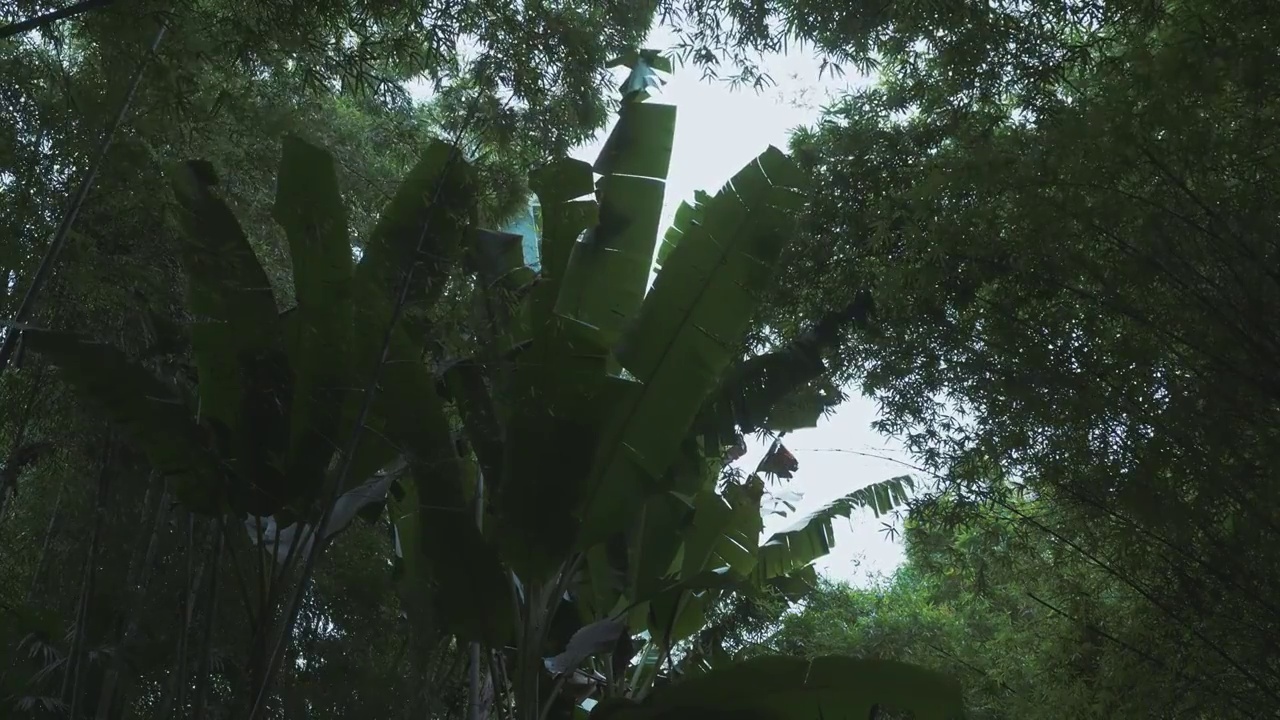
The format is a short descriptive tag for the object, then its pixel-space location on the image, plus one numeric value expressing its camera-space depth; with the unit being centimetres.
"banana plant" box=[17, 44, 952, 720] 271
